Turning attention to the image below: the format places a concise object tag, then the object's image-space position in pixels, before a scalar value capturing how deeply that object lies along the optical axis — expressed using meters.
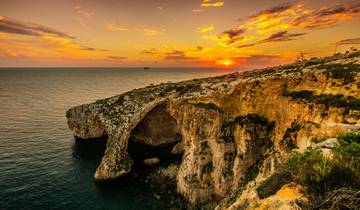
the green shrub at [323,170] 9.48
